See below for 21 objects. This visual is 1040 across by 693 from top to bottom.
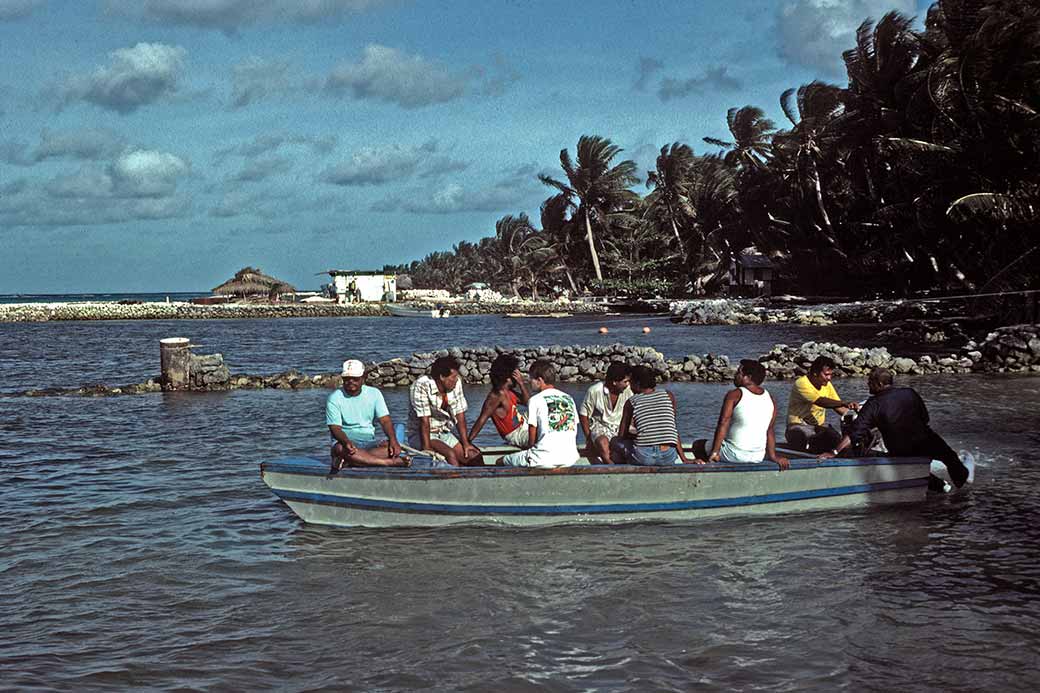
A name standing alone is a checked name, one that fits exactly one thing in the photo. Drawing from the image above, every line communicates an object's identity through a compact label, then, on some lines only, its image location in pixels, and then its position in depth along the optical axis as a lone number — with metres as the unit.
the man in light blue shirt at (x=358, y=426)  9.73
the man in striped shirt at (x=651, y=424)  9.85
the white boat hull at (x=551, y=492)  9.70
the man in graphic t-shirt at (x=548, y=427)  9.76
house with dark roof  72.47
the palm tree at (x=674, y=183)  82.06
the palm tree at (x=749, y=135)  66.06
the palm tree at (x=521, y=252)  101.44
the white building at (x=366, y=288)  111.69
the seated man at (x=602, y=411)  10.45
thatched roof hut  95.94
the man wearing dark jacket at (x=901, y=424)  10.58
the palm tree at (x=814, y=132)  55.53
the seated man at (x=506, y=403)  10.04
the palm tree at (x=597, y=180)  84.31
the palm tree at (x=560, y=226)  88.25
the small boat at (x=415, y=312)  86.44
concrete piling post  25.27
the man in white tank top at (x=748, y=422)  10.03
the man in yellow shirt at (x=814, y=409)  11.30
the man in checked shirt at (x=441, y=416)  10.19
